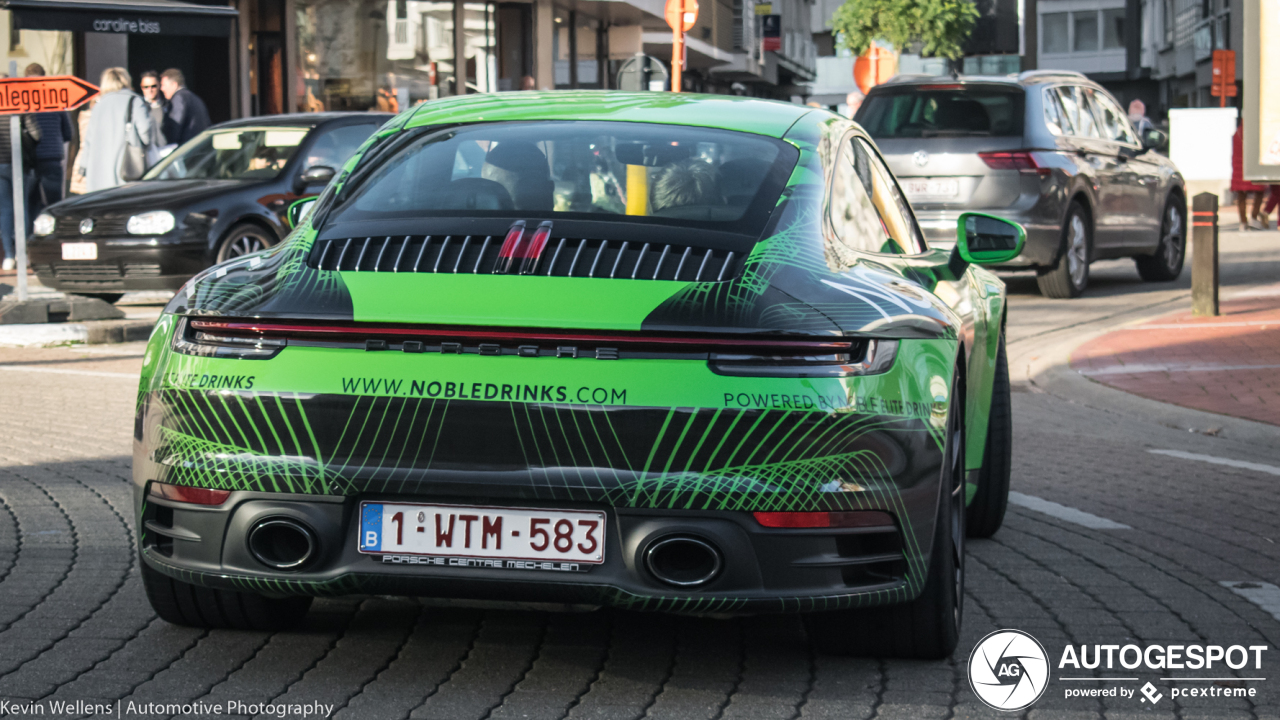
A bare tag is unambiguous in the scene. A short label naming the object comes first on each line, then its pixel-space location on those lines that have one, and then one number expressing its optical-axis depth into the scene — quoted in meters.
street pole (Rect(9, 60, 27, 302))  12.65
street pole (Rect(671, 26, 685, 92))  17.73
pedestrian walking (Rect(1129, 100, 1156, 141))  26.55
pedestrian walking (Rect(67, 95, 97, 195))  17.27
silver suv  14.24
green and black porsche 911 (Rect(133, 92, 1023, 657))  3.59
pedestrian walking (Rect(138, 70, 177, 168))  17.28
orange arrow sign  12.72
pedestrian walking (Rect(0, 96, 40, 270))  17.52
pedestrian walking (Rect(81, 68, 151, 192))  17.05
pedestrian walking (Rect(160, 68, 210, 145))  17.78
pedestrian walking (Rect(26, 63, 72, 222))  17.73
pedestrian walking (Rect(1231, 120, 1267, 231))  25.11
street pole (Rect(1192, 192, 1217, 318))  12.87
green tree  49.53
